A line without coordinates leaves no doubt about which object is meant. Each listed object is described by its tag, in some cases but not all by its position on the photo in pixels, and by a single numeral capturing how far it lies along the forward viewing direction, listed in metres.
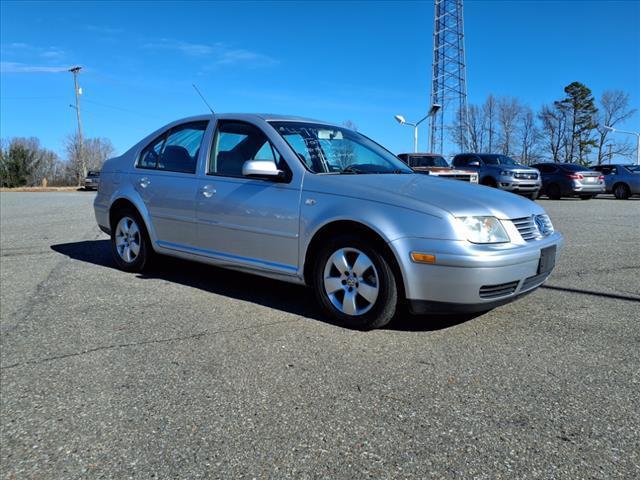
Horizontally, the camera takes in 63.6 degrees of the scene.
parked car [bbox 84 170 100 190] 37.91
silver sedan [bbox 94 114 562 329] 3.40
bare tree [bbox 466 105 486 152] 71.94
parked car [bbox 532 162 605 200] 19.77
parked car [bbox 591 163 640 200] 21.12
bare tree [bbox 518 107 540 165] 71.44
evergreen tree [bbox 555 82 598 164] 61.53
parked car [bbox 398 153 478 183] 15.75
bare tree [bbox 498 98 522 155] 71.31
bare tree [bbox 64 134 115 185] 78.24
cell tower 46.53
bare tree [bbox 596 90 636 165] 64.12
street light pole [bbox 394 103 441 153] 31.56
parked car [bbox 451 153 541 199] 17.70
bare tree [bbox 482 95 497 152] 72.12
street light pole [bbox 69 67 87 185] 50.09
